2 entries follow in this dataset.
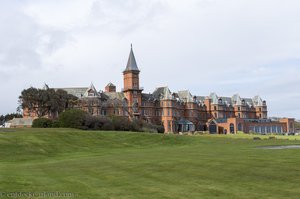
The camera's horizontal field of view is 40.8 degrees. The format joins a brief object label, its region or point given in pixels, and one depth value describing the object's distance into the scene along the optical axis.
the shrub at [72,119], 87.94
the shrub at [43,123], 91.44
